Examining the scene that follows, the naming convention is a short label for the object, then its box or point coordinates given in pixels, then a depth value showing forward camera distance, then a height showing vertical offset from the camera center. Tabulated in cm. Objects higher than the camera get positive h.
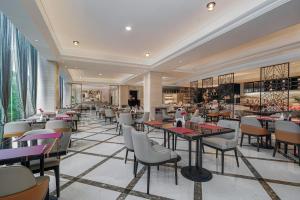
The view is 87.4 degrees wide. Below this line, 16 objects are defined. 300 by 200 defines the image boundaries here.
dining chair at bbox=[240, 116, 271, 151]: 410 -78
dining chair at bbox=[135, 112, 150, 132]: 605 -76
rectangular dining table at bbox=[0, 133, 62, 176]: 152 -57
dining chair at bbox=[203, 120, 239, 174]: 292 -81
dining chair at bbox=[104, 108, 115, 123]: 859 -78
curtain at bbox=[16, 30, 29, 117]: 423 +97
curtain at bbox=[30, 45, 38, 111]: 547 +94
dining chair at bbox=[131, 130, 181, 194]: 227 -82
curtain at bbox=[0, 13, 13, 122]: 328 +76
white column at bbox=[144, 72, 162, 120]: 856 +44
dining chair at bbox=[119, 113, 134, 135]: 571 -70
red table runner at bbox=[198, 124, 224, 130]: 295 -53
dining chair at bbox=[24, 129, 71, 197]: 191 -86
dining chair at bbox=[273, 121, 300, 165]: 327 -72
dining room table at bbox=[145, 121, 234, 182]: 253 -56
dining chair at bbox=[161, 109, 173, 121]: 740 -71
